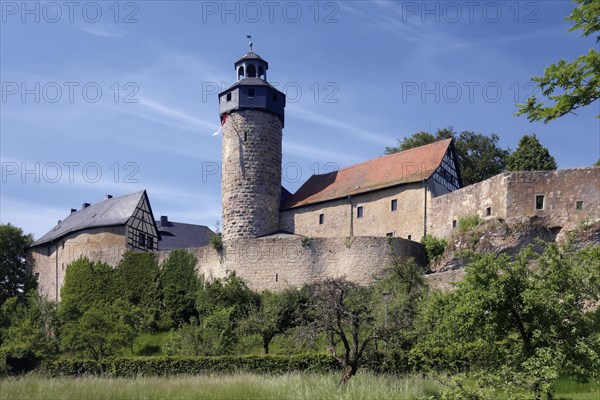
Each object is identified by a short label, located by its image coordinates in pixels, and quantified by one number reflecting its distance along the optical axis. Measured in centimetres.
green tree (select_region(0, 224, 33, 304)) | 4556
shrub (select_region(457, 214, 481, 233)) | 3547
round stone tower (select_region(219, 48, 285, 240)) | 4009
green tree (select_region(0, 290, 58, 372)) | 3194
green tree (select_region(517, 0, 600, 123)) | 1021
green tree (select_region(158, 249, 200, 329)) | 3659
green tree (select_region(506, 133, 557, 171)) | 4466
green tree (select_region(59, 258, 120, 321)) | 3919
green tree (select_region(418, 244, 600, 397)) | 1602
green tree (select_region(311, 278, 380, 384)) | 2095
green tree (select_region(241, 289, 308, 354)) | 3106
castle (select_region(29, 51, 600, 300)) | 3469
